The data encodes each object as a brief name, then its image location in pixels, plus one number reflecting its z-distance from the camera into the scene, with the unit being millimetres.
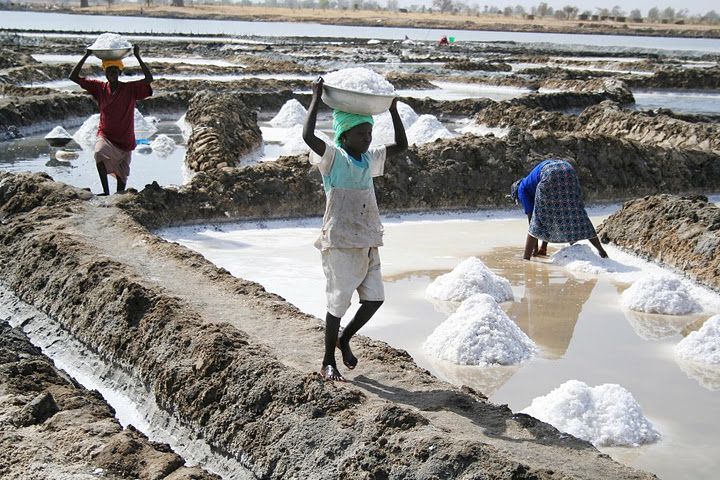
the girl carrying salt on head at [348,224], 4484
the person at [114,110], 8508
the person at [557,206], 7941
